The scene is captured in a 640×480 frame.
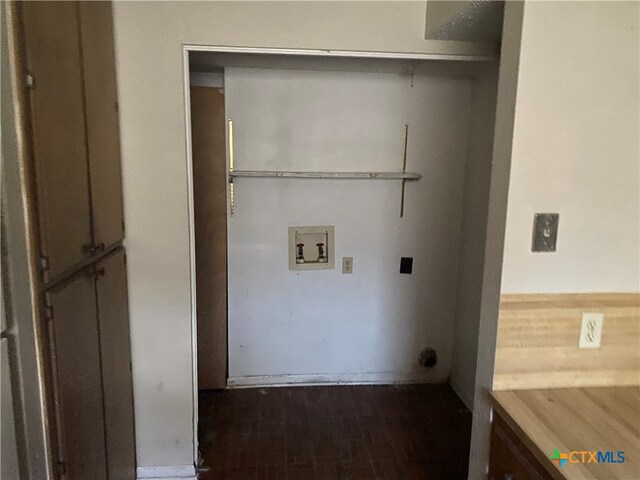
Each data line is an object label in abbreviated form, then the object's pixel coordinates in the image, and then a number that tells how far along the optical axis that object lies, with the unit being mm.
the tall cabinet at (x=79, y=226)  1299
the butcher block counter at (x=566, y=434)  1179
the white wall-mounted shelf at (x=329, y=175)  2938
